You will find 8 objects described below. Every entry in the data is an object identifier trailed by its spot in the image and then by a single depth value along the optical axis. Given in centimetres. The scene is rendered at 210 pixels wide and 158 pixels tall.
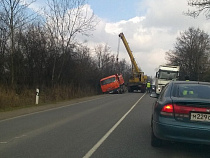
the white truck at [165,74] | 3097
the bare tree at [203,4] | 1750
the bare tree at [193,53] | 6153
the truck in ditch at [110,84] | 4222
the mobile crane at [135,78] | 4694
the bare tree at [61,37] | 2739
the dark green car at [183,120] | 519
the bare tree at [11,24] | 2083
